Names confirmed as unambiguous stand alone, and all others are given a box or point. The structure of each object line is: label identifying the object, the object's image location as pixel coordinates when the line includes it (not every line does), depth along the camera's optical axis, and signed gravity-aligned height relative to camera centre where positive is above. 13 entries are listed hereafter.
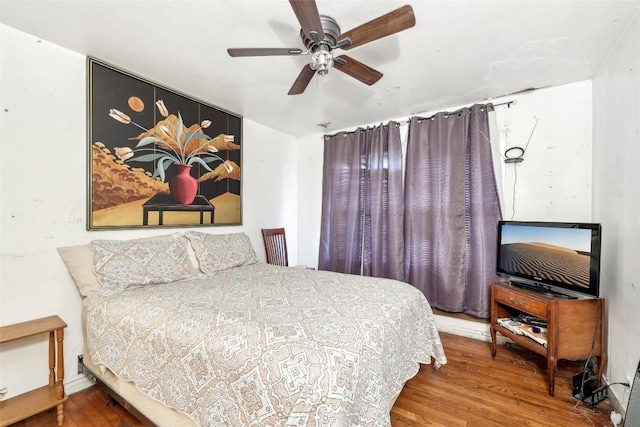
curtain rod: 2.72 +1.09
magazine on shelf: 2.05 -0.94
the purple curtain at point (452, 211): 2.77 +0.00
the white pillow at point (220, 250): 2.48 -0.40
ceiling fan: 1.28 +0.91
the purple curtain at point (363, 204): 3.27 +0.08
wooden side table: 1.52 -1.13
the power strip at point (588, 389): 1.78 -1.19
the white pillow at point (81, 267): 1.86 -0.41
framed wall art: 2.13 +0.48
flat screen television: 1.93 -0.35
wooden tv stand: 1.89 -0.82
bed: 1.05 -0.61
